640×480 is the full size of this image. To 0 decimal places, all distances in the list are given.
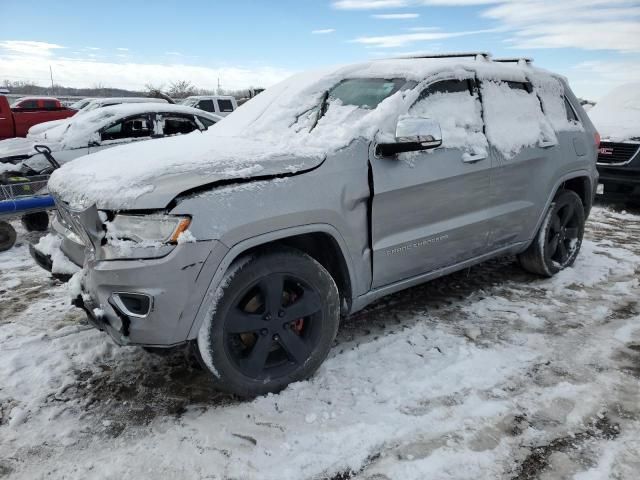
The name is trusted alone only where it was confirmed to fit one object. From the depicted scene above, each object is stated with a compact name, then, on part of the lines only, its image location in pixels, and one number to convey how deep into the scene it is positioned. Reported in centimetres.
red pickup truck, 1145
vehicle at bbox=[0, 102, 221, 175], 642
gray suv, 235
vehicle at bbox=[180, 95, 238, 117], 1687
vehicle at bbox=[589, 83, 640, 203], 739
